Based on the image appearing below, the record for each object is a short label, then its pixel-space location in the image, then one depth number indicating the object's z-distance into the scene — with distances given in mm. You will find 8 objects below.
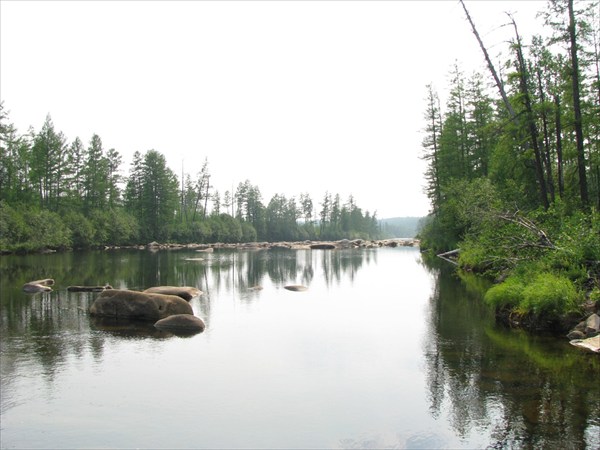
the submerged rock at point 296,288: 23038
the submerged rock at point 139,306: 15125
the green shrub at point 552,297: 12703
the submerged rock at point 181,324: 13898
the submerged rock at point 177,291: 18297
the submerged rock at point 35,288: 20844
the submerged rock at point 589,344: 10938
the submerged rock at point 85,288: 21078
